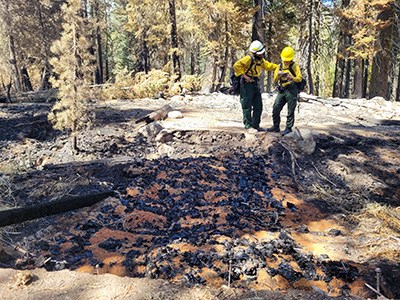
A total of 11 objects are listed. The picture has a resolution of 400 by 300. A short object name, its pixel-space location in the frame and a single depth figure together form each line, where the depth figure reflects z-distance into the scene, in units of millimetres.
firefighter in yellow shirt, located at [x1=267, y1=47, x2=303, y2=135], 7258
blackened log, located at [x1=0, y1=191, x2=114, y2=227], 4309
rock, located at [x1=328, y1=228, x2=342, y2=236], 4574
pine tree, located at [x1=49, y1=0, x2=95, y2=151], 7996
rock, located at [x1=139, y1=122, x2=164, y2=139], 9277
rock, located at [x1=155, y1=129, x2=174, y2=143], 8539
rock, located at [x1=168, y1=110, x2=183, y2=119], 10055
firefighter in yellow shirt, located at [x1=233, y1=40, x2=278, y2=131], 7434
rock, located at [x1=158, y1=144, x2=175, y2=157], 8117
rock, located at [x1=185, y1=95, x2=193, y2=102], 14325
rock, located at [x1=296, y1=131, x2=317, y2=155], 7402
